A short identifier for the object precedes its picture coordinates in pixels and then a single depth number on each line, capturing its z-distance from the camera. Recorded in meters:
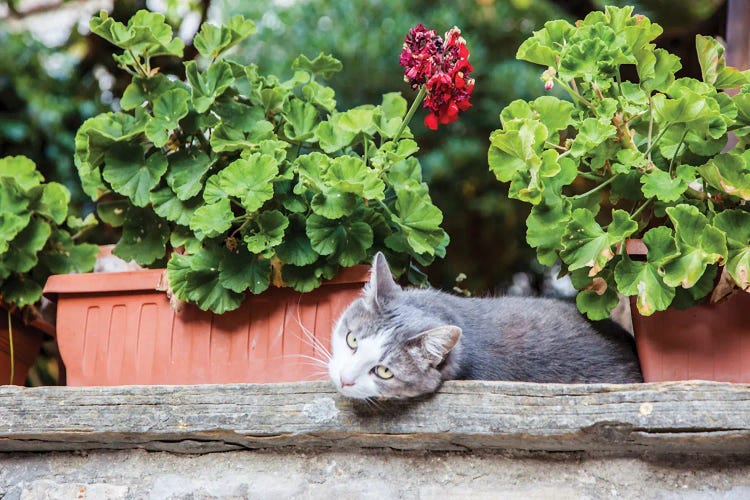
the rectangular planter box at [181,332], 1.36
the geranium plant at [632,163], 1.12
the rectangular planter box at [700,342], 1.17
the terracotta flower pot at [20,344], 1.63
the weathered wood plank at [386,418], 1.08
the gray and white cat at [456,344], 1.16
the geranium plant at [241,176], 1.34
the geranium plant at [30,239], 1.57
